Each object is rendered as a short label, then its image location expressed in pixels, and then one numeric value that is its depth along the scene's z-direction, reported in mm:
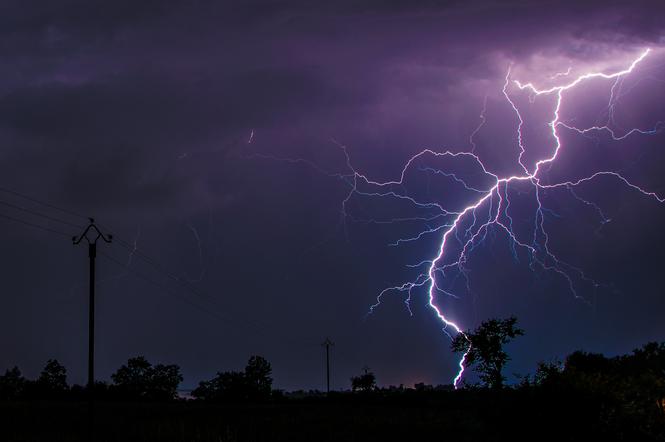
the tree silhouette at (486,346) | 47781
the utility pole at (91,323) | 25891
